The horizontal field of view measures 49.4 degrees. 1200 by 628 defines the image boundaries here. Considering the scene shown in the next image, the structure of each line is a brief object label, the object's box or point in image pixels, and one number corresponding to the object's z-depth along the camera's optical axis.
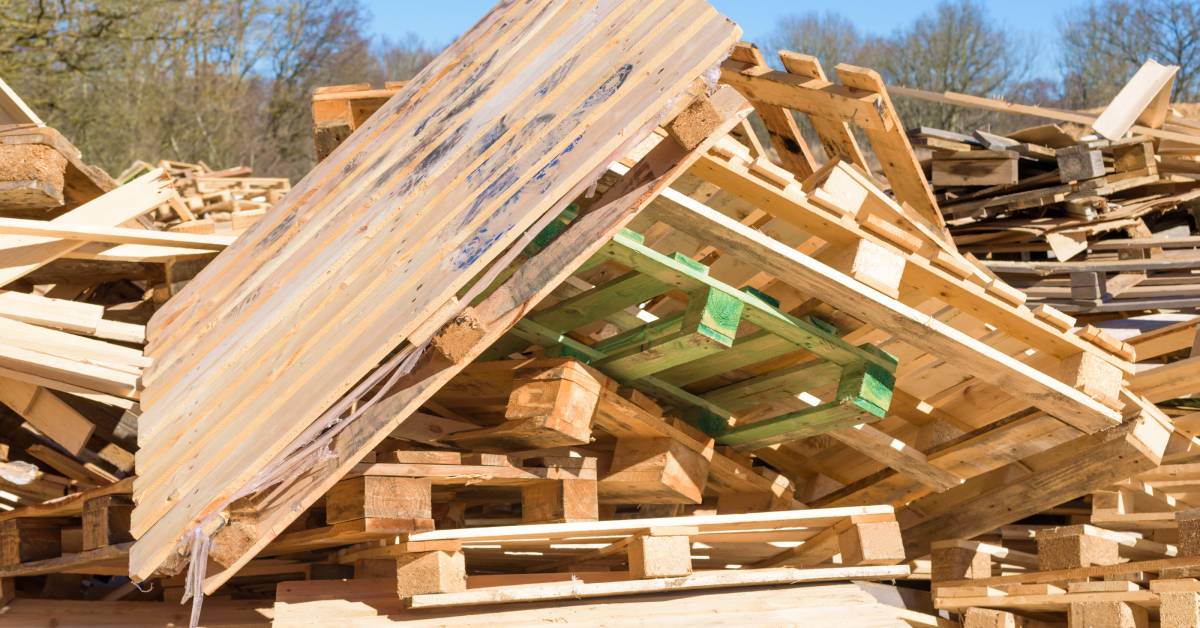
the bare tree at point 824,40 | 46.38
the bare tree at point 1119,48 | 40.22
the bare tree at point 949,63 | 40.91
